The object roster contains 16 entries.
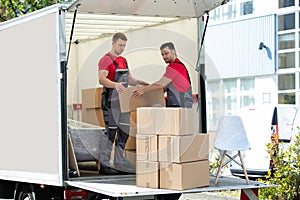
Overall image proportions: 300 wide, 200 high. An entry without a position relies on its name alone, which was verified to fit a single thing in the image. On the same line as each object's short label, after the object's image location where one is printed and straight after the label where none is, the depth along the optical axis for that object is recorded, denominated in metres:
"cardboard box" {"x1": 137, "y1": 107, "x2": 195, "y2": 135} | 9.53
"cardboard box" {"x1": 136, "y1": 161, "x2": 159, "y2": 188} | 9.56
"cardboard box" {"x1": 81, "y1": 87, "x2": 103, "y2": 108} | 11.60
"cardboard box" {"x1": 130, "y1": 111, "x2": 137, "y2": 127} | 11.01
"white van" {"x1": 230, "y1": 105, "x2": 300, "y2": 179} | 16.01
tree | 18.71
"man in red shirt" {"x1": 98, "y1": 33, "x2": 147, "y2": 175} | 11.11
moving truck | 10.17
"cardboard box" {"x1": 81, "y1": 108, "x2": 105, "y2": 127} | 11.49
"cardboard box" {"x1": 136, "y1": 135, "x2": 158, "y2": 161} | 9.66
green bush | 12.99
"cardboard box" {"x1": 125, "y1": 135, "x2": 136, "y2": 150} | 10.87
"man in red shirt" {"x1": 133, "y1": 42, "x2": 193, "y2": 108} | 11.32
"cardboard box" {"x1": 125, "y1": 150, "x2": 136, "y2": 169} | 10.92
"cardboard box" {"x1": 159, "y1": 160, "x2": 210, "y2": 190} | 9.38
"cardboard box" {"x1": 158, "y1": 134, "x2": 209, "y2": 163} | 9.45
